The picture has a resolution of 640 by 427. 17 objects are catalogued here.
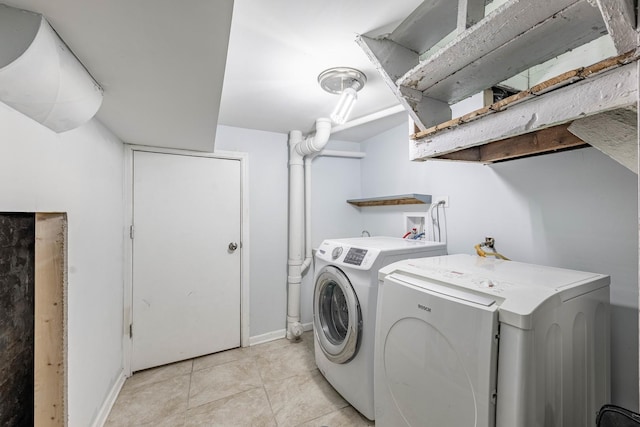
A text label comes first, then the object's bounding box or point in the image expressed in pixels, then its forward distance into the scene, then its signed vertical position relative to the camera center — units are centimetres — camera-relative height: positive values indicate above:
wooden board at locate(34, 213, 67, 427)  101 -46
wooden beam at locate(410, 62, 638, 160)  56 +29
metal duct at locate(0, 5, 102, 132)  68 +42
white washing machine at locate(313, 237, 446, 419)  150 -62
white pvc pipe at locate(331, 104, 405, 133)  190 +78
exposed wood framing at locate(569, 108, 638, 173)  65 +22
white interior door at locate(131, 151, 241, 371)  212 -40
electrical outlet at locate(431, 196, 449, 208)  198 +11
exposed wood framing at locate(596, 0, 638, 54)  53 +41
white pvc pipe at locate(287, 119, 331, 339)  256 -18
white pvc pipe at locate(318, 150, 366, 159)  275 +65
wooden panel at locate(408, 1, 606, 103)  76 +58
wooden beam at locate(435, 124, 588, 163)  112 +34
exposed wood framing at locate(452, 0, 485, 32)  88 +70
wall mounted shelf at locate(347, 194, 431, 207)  208 +12
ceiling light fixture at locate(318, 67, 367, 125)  153 +83
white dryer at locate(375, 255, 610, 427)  80 -48
